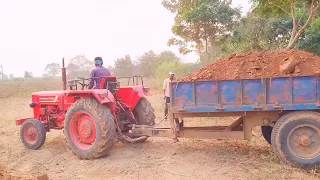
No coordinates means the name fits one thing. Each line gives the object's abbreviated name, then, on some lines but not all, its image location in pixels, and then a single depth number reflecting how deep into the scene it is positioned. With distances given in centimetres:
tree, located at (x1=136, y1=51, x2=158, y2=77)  2802
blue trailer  418
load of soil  439
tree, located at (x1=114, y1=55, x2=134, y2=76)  2839
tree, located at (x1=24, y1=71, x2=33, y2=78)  5342
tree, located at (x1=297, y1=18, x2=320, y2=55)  937
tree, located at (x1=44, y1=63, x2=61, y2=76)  7288
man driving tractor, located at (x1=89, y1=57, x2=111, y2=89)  536
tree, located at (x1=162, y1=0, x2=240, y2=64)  1297
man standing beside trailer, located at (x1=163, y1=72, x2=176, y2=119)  628
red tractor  493
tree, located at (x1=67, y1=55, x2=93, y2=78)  4674
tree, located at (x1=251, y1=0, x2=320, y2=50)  754
